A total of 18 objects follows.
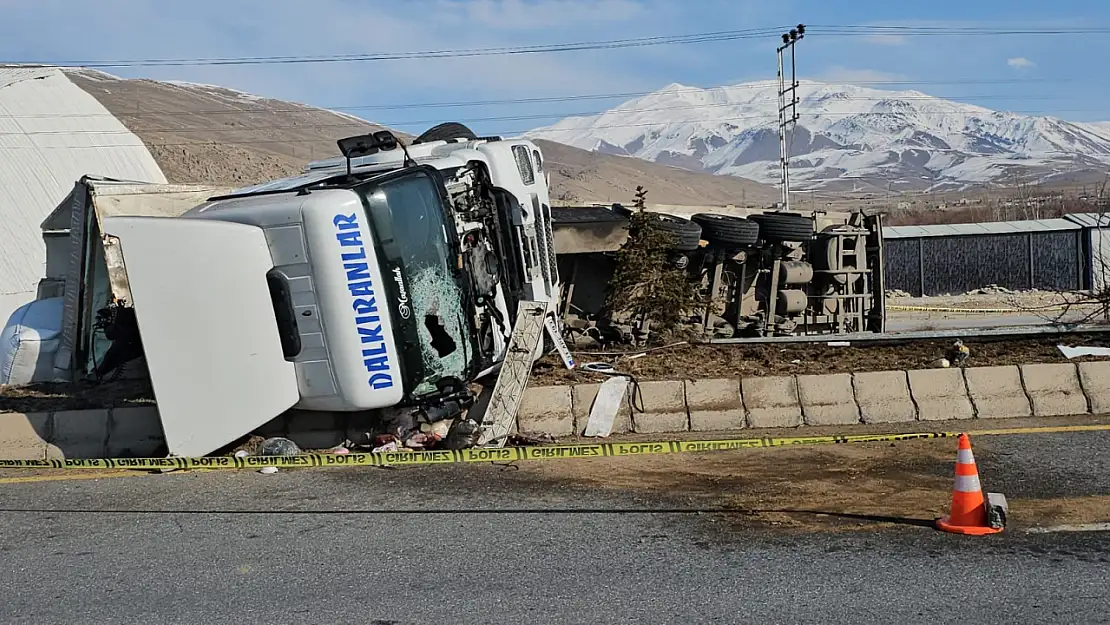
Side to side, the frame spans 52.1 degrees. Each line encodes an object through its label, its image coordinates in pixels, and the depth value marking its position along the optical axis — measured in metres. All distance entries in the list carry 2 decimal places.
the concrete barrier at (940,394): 9.48
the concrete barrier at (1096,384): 9.42
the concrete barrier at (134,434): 9.68
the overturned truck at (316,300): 8.10
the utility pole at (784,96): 46.75
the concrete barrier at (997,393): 9.47
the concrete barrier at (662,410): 9.50
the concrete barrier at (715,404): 9.46
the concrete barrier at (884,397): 9.48
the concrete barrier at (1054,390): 9.46
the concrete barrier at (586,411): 9.52
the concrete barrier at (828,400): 9.47
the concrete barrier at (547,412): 9.45
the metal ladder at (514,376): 9.05
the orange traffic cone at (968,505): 6.14
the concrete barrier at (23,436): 9.59
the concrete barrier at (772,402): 9.46
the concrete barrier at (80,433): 9.66
